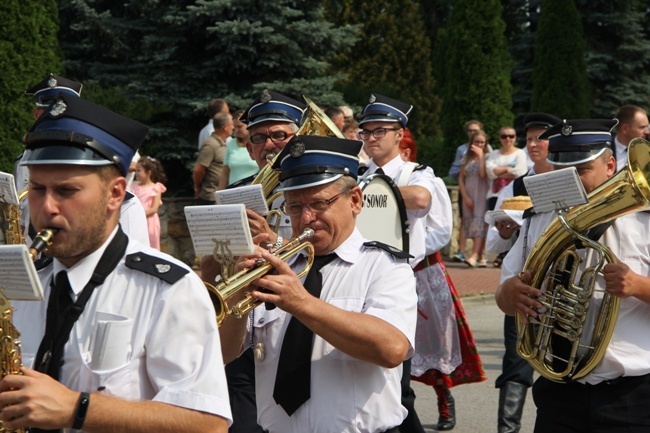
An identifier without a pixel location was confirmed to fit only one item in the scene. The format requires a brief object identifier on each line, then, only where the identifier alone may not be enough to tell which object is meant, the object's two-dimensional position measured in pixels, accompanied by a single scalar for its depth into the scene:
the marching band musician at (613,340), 4.84
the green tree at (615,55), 30.20
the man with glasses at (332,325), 3.91
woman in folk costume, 7.72
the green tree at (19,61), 14.42
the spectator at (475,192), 16.45
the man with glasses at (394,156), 7.06
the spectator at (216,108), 12.83
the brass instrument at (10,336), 2.81
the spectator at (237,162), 10.72
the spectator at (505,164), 15.37
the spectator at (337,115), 12.02
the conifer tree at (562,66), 27.48
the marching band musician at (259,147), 5.80
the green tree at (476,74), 23.47
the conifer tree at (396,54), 35.25
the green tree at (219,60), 16.78
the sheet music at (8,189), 5.09
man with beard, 2.89
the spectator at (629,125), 9.68
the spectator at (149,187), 11.08
